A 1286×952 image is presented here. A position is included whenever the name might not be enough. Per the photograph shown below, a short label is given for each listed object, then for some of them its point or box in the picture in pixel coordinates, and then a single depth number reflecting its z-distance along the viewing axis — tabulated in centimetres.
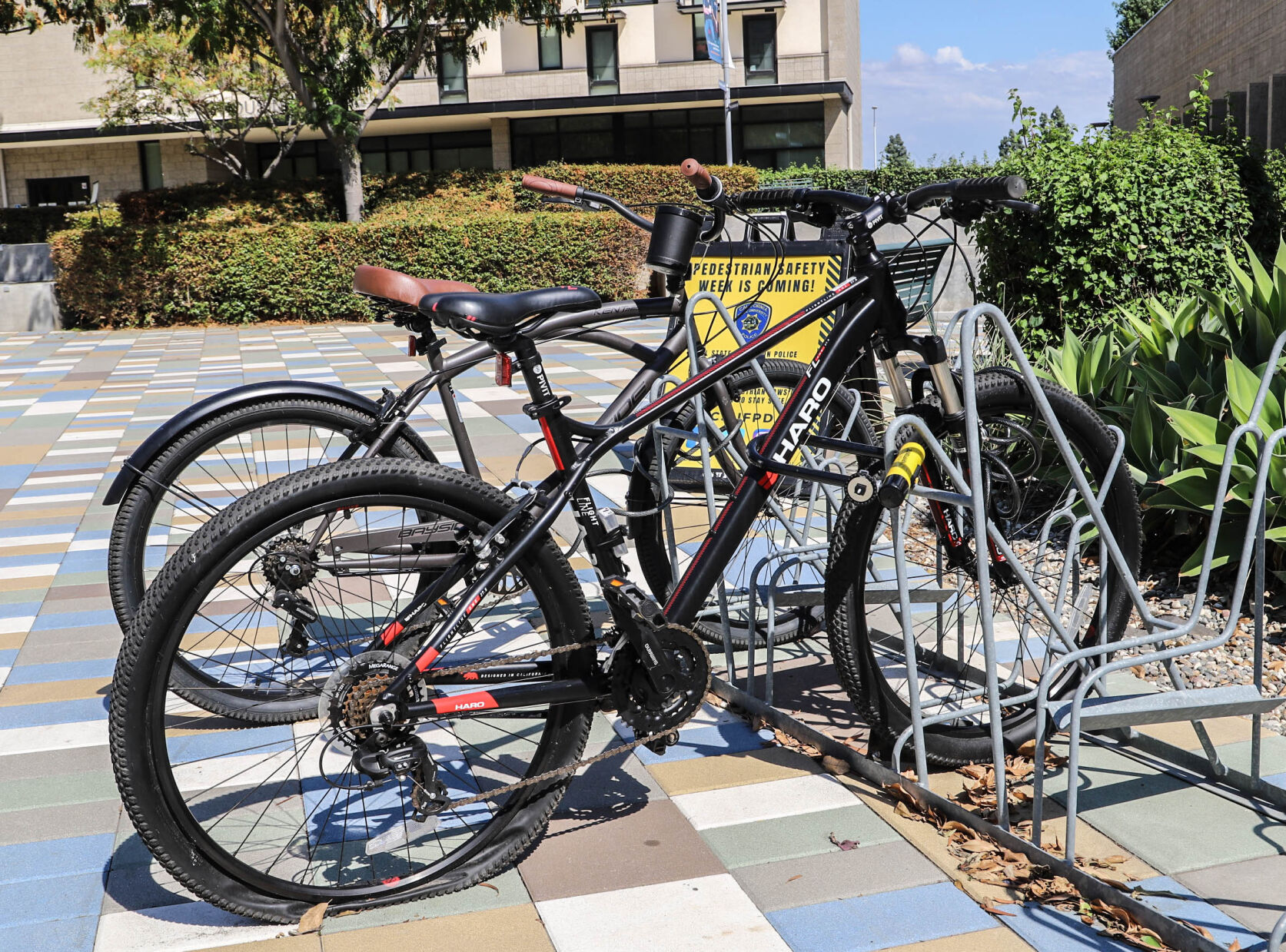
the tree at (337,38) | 1786
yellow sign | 500
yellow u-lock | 252
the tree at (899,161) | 3556
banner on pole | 2623
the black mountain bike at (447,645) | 222
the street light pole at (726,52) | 2788
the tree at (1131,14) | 6919
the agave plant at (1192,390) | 411
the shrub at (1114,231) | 642
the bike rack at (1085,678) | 247
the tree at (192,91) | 2498
